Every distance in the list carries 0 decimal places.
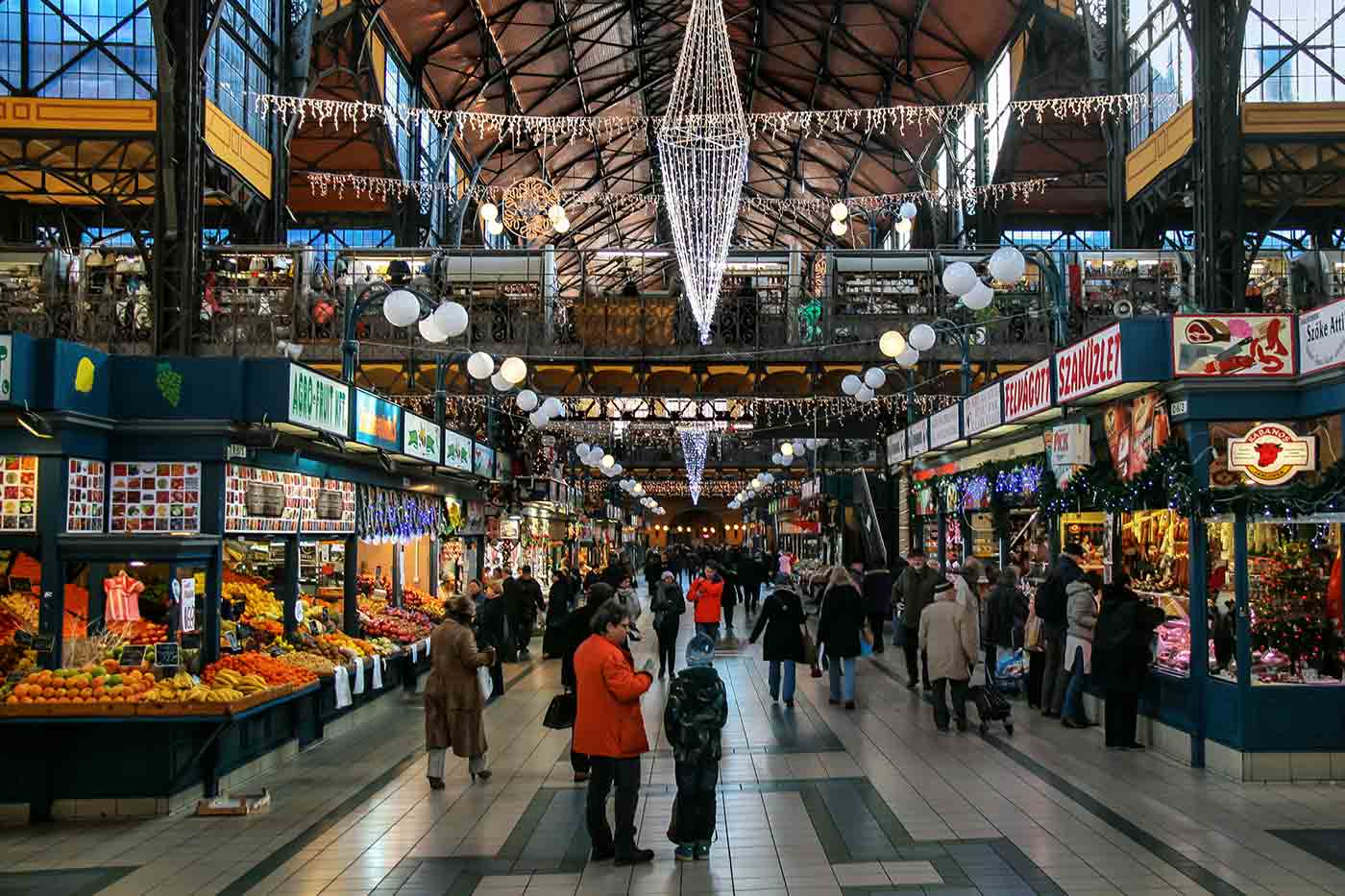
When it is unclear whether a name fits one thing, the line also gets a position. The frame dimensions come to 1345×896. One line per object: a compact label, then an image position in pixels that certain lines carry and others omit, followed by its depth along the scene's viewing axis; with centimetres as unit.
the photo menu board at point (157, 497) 904
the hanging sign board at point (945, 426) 1534
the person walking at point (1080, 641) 1053
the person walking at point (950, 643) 1050
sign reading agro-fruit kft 952
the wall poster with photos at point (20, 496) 840
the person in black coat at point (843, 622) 1213
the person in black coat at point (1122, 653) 949
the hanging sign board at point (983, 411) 1311
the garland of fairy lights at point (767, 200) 2759
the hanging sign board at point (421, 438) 1385
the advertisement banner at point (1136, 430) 945
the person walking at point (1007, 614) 1258
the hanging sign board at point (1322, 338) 805
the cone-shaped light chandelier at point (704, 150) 1202
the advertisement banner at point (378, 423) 1177
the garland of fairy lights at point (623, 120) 1770
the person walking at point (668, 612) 1391
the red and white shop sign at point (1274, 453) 873
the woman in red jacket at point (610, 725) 628
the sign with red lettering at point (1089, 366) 927
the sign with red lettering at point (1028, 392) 1123
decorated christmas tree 861
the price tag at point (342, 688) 1065
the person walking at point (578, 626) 939
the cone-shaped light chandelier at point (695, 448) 3006
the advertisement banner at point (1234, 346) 873
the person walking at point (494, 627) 1341
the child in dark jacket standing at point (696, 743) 638
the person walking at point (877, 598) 1794
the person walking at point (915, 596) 1352
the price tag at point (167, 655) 835
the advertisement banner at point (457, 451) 1657
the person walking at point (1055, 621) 1105
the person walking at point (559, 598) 1638
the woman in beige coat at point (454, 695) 852
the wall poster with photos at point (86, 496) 857
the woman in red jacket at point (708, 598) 1471
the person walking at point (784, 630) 1214
